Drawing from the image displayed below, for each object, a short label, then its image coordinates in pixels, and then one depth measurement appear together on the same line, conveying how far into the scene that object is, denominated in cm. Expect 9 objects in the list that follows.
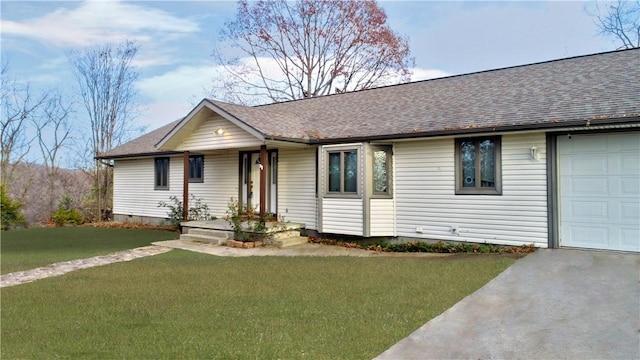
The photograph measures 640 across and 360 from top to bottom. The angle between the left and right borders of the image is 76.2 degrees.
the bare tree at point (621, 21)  1986
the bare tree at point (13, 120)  2069
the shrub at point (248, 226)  1048
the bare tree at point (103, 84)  2153
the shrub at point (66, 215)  1741
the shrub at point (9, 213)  1625
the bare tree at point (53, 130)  2186
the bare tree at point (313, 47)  2509
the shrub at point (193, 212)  1424
